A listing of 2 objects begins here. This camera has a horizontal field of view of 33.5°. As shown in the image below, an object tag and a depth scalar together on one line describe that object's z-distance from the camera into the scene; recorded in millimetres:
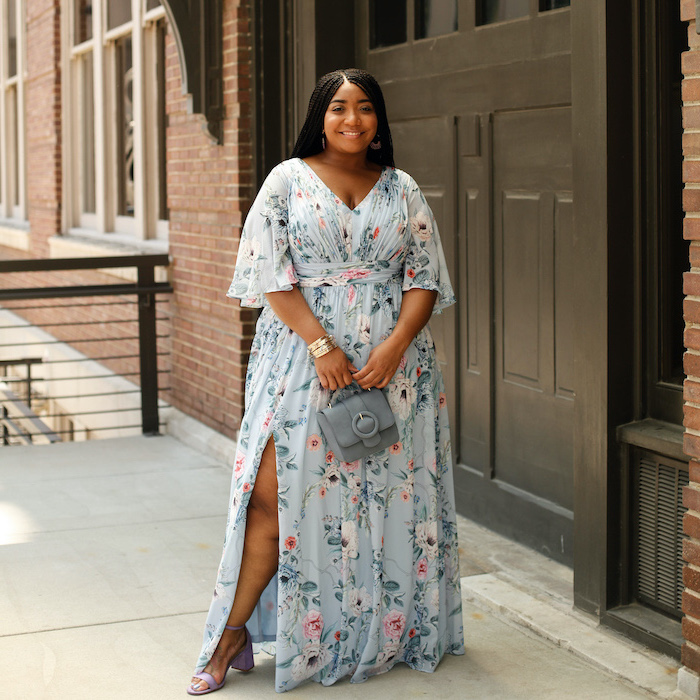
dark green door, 4617
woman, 3457
